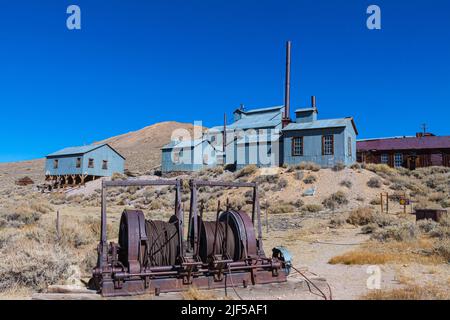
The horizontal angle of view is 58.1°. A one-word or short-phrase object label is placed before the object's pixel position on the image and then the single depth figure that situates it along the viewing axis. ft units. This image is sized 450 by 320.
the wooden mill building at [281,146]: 98.58
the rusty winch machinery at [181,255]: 19.99
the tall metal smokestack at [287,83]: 125.95
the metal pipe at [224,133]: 140.32
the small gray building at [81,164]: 132.87
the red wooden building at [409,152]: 120.37
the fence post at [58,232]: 36.19
